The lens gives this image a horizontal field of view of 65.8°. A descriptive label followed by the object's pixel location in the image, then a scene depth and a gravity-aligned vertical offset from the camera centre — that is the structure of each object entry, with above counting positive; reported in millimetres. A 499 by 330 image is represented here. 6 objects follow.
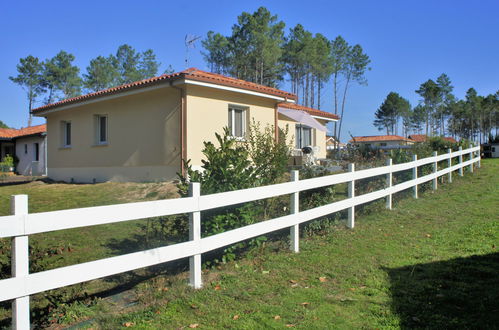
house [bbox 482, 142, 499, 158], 39625 +1085
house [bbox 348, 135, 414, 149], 75625 +4530
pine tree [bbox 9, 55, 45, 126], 54312 +12362
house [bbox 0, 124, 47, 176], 28547 +1218
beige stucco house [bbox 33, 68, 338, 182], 12531 +1554
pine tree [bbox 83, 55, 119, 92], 52750 +12344
